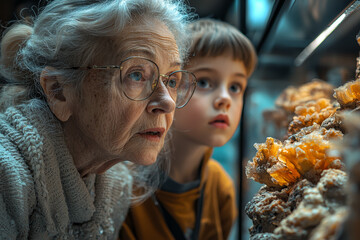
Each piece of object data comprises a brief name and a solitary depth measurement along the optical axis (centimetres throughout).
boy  114
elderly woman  81
